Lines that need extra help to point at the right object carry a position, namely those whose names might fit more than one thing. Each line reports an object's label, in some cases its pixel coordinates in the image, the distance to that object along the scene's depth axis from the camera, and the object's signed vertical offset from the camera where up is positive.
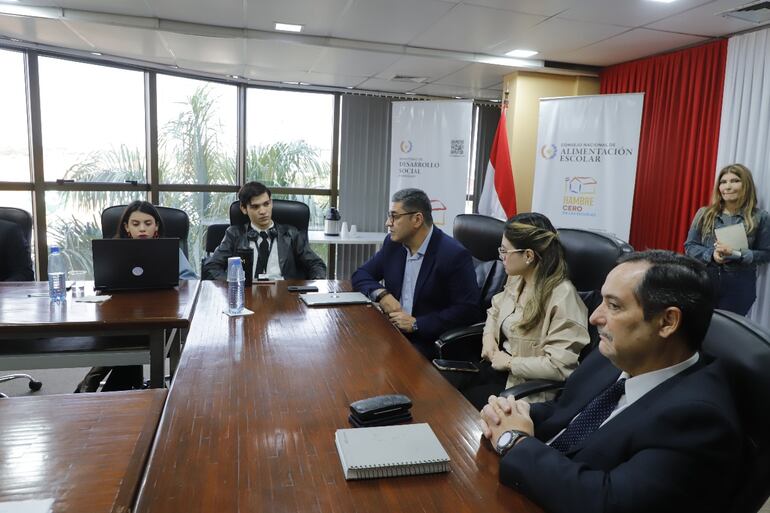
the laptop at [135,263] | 2.49 -0.43
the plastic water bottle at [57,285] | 2.40 -0.52
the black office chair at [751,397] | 0.97 -0.38
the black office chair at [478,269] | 2.45 -0.45
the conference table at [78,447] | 0.96 -0.58
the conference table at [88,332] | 2.06 -0.62
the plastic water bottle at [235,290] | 2.30 -0.49
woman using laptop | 2.73 -0.35
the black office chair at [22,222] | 3.39 -0.33
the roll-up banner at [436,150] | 5.52 +0.36
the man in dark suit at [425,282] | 2.56 -0.49
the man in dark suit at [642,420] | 0.91 -0.45
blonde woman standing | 3.35 -0.29
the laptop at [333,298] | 2.48 -0.56
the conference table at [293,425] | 0.98 -0.58
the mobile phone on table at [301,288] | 2.78 -0.57
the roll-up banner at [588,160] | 4.41 +0.26
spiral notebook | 1.05 -0.56
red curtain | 4.07 +0.47
